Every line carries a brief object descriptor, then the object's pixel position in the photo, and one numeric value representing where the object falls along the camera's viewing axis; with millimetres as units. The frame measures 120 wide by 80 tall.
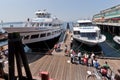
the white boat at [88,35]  13843
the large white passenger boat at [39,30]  11021
